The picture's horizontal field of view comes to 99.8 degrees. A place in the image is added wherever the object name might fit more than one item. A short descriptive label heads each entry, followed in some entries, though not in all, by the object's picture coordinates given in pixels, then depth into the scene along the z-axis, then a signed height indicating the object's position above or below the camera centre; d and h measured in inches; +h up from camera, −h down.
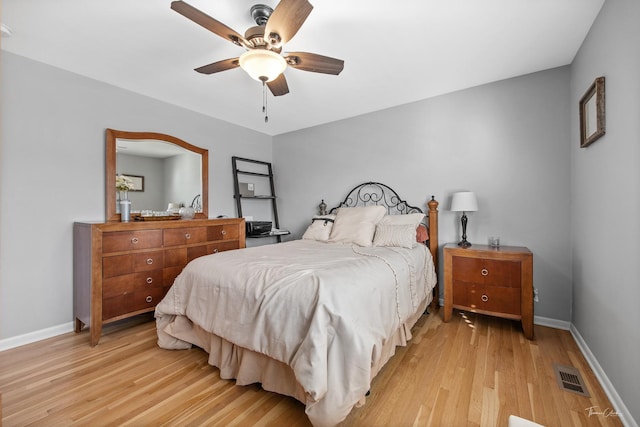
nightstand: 90.7 -25.0
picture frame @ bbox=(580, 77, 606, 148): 68.1 +27.2
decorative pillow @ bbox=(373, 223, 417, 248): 106.3 -9.4
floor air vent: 65.1 -42.9
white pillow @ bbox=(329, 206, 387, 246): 115.3 -5.3
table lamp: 106.0 +3.8
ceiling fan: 57.9 +43.5
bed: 51.6 -24.0
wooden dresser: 90.3 -18.6
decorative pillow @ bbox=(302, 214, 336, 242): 128.1 -7.7
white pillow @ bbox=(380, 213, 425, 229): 114.3 -2.8
